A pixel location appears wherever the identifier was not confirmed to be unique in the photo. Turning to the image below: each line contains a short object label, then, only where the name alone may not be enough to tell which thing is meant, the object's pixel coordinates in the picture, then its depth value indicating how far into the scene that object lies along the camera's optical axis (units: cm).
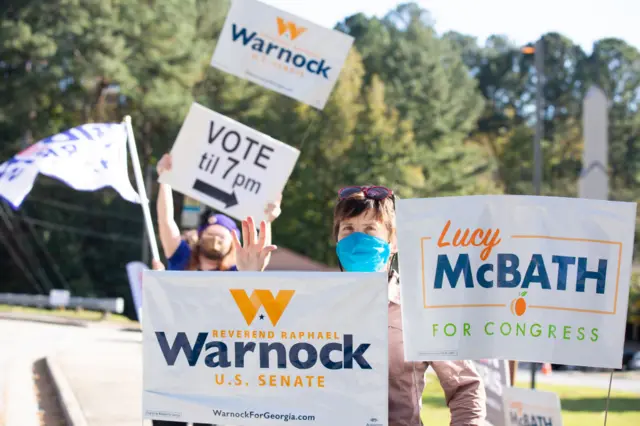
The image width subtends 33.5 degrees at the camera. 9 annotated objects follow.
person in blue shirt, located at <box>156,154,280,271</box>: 612
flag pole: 612
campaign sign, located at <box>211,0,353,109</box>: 946
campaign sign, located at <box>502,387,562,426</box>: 691
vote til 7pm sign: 816
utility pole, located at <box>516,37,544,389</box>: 2103
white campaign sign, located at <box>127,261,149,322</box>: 1415
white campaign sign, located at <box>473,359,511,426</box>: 810
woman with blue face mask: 360
